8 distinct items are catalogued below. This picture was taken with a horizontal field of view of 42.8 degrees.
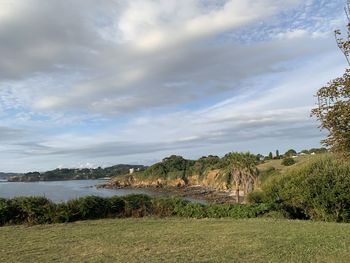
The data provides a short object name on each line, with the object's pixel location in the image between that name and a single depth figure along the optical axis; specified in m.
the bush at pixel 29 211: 18.95
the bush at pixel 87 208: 19.59
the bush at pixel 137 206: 20.89
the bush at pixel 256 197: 23.42
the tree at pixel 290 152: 112.05
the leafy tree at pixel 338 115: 7.04
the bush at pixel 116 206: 20.88
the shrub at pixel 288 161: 69.88
